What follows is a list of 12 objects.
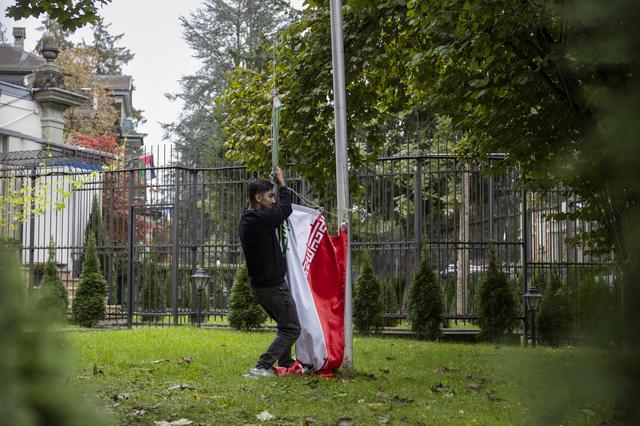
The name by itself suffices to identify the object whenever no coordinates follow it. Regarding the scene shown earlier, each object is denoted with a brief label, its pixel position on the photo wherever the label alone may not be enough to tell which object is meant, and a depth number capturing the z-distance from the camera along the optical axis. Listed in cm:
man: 766
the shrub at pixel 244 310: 1416
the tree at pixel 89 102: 3653
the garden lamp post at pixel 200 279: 1417
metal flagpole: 795
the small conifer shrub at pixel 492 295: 1358
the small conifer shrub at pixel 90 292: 1560
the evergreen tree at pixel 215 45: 3759
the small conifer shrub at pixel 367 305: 1417
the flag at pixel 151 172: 1592
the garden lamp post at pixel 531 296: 1236
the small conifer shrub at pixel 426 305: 1385
